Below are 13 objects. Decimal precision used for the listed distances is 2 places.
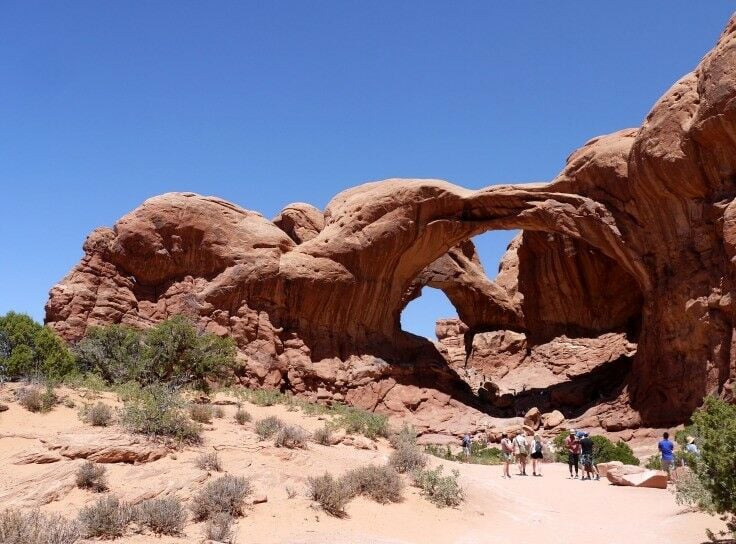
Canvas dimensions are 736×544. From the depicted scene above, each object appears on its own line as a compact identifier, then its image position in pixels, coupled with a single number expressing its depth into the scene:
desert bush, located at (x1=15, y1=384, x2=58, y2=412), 12.09
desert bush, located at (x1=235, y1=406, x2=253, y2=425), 13.46
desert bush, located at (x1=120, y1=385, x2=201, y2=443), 10.86
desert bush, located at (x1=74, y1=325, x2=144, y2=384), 19.72
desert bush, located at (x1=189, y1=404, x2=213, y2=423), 12.50
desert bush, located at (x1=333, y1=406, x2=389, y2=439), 15.31
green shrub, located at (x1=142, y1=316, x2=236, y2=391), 19.80
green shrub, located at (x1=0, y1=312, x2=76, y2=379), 16.73
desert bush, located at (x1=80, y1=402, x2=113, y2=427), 11.46
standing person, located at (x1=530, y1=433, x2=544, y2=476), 16.15
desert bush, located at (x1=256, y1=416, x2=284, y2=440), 12.10
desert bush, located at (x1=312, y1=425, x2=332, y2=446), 13.12
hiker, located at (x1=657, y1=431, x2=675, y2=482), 14.60
